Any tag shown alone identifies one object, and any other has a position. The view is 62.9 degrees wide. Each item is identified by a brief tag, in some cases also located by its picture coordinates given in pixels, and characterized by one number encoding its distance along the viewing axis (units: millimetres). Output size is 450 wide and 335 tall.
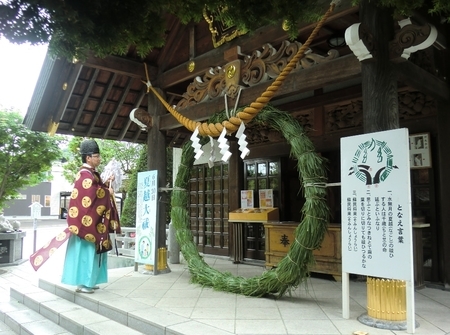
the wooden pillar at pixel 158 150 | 6605
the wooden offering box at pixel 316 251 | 5811
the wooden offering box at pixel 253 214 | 7137
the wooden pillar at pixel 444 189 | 5117
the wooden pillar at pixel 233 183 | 8227
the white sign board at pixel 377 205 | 3330
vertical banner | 6258
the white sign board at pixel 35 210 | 10039
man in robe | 5262
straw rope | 4258
